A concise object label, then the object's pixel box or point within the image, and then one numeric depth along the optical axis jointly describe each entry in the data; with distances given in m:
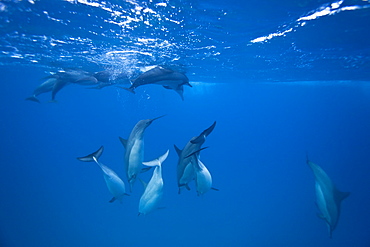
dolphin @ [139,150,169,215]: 5.18
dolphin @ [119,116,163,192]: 4.08
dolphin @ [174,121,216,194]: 3.80
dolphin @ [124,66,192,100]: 6.27
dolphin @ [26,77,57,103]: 9.72
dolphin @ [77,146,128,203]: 4.82
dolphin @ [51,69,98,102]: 9.16
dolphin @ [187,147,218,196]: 4.17
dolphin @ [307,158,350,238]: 4.82
